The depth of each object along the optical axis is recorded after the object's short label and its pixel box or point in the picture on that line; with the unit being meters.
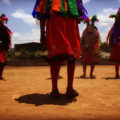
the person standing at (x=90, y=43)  5.78
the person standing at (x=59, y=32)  2.61
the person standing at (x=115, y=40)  5.46
